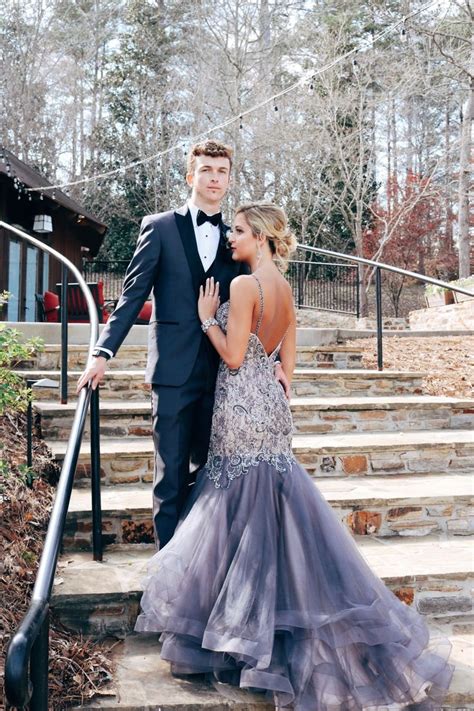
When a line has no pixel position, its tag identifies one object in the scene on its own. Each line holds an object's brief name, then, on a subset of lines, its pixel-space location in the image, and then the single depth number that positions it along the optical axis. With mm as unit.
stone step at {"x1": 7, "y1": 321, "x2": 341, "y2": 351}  6484
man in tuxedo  2707
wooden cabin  11547
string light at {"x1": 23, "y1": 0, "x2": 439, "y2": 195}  8831
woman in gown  2180
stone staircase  2570
